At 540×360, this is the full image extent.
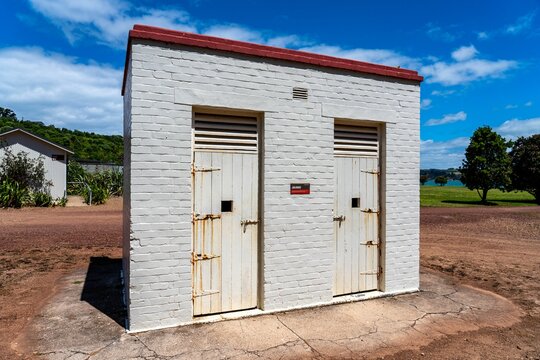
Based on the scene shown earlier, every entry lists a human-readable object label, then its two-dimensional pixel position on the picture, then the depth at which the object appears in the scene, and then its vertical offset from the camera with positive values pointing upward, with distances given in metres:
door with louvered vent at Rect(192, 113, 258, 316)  4.95 -0.39
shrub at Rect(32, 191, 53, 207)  19.23 -0.78
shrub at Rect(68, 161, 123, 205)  24.55 +0.37
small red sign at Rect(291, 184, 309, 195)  5.38 -0.04
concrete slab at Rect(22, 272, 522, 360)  4.03 -1.85
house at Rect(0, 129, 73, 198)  20.55 +1.96
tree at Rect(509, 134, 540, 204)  28.53 +1.60
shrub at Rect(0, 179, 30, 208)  17.86 -0.53
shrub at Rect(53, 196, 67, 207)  19.88 -0.96
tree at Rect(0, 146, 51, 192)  19.67 +0.79
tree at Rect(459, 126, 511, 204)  25.39 +1.89
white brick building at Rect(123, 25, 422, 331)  4.57 +0.11
